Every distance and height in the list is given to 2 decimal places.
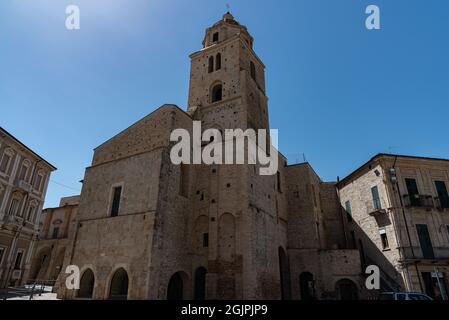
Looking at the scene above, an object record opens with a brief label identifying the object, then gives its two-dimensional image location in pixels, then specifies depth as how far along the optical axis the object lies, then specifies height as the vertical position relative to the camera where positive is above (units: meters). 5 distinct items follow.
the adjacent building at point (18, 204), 20.20 +5.72
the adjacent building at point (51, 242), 30.56 +4.37
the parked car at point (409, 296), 11.85 -0.34
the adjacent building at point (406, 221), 17.03 +4.11
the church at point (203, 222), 15.55 +3.70
